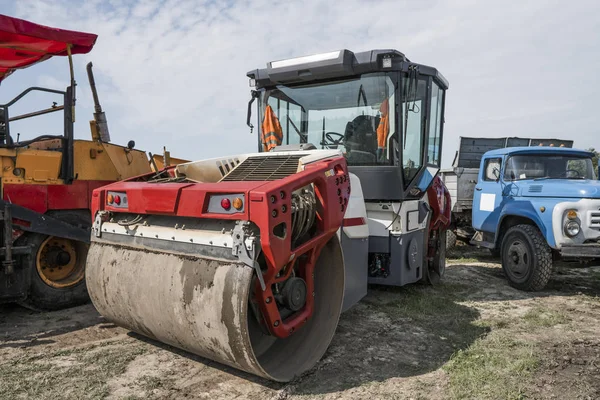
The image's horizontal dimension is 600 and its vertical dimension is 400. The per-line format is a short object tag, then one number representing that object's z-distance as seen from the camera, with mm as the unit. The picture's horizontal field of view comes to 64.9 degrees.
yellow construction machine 4379
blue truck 5688
